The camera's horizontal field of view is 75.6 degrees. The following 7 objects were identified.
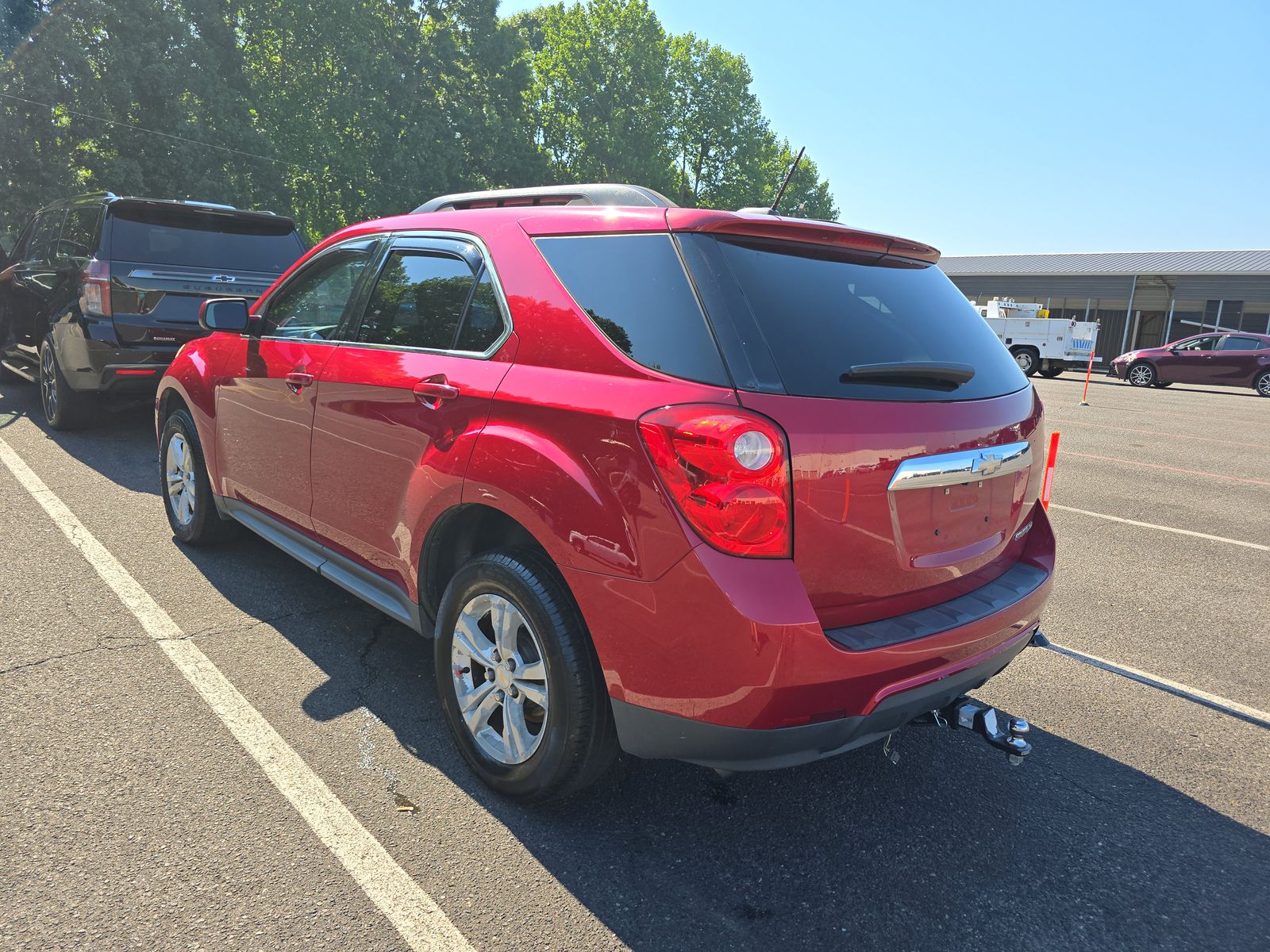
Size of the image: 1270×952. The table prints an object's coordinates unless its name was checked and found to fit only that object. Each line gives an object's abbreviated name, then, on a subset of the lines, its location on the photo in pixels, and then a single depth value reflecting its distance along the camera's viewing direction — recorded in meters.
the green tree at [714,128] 51.22
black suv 6.74
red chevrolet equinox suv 2.04
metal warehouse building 35.12
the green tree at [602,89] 47.72
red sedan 22.25
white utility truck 25.41
